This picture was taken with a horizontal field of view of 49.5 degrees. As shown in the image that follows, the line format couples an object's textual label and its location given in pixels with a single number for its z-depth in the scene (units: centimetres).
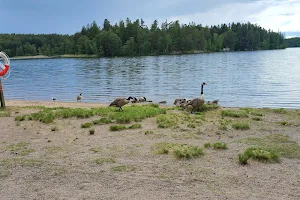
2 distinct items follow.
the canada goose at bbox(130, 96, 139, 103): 2587
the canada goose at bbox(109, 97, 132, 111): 1527
